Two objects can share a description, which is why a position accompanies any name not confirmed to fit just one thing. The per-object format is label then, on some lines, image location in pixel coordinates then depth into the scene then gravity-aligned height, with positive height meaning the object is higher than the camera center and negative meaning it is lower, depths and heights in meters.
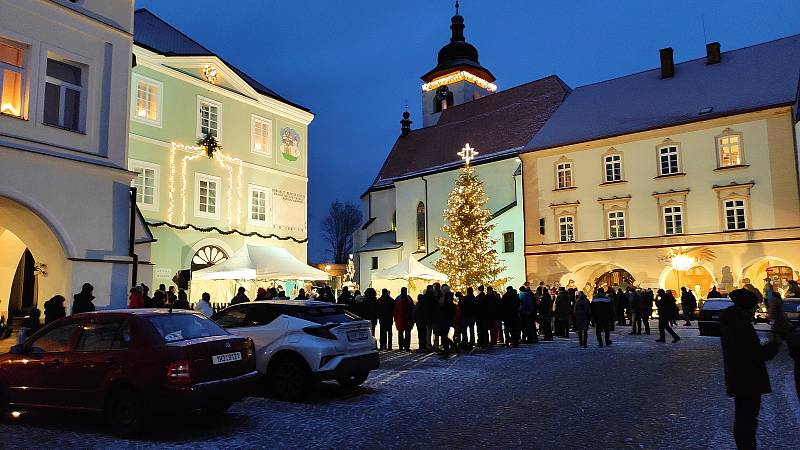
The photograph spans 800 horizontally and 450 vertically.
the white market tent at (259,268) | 21.05 +1.12
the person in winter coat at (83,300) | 11.90 +0.04
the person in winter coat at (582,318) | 17.61 -0.68
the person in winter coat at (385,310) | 17.19 -0.36
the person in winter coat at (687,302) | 26.64 -0.41
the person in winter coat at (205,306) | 14.06 -0.14
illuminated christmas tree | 32.25 +2.72
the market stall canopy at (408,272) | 28.31 +1.18
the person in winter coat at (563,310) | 20.73 -0.54
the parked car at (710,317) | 20.09 -0.82
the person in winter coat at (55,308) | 11.12 -0.10
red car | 7.33 -0.82
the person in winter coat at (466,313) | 17.06 -0.47
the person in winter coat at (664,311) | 17.83 -0.54
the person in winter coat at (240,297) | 16.31 +0.07
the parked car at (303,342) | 9.72 -0.71
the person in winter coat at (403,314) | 16.80 -0.47
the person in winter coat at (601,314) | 17.52 -0.58
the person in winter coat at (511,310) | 17.88 -0.43
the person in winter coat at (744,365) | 5.67 -0.68
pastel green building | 22.45 +5.74
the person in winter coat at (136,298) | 12.78 +0.06
